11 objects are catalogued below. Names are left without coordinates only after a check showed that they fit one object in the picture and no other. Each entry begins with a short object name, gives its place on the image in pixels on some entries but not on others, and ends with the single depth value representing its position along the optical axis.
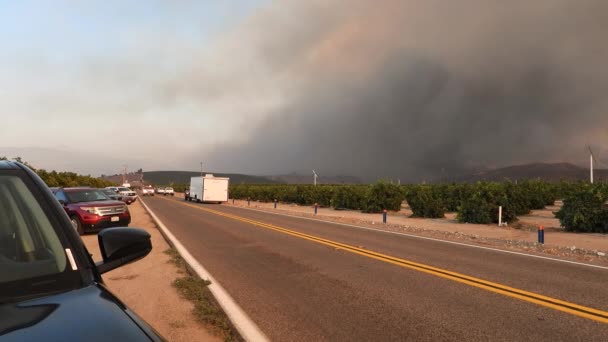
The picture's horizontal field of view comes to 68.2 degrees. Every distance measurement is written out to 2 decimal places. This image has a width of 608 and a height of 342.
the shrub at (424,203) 33.38
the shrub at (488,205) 28.02
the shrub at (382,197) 40.44
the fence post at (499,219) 26.08
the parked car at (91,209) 16.05
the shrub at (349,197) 43.36
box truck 54.41
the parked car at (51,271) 1.70
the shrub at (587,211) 21.47
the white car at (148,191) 87.94
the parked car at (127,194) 42.11
